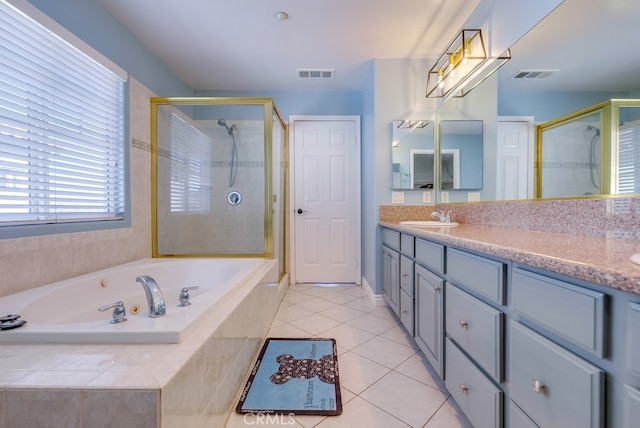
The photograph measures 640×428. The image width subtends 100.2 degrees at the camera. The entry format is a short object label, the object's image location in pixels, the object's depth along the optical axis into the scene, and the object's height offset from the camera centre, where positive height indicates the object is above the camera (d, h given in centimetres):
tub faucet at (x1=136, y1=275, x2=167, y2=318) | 96 -32
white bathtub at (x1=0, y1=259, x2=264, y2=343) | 82 -39
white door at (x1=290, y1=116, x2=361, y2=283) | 321 +14
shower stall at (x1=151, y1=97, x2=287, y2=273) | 239 +34
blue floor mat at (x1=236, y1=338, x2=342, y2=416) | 125 -90
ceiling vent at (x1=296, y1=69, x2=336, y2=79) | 276 +146
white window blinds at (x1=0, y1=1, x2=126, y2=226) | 123 +45
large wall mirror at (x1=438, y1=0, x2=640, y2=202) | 94 +62
